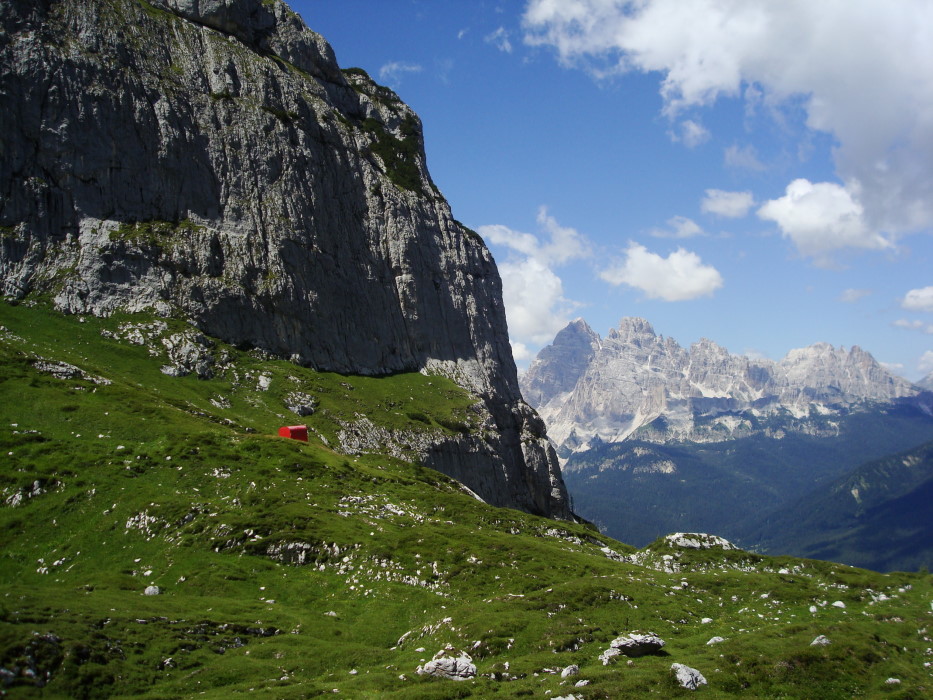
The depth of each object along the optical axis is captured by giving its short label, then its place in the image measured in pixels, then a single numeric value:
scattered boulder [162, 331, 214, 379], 112.61
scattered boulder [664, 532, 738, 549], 83.94
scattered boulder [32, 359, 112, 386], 83.50
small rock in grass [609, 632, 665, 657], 32.66
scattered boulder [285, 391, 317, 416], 117.44
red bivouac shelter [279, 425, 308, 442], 93.62
